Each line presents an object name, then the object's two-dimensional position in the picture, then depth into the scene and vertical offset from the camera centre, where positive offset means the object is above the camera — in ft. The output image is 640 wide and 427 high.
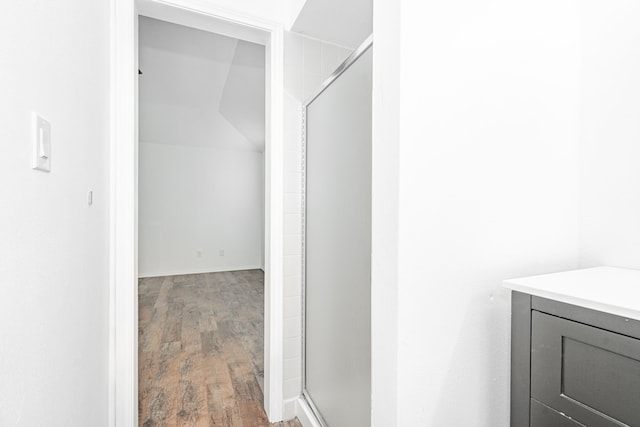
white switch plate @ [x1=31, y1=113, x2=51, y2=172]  2.05 +0.44
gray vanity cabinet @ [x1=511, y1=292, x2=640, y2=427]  2.01 -1.12
